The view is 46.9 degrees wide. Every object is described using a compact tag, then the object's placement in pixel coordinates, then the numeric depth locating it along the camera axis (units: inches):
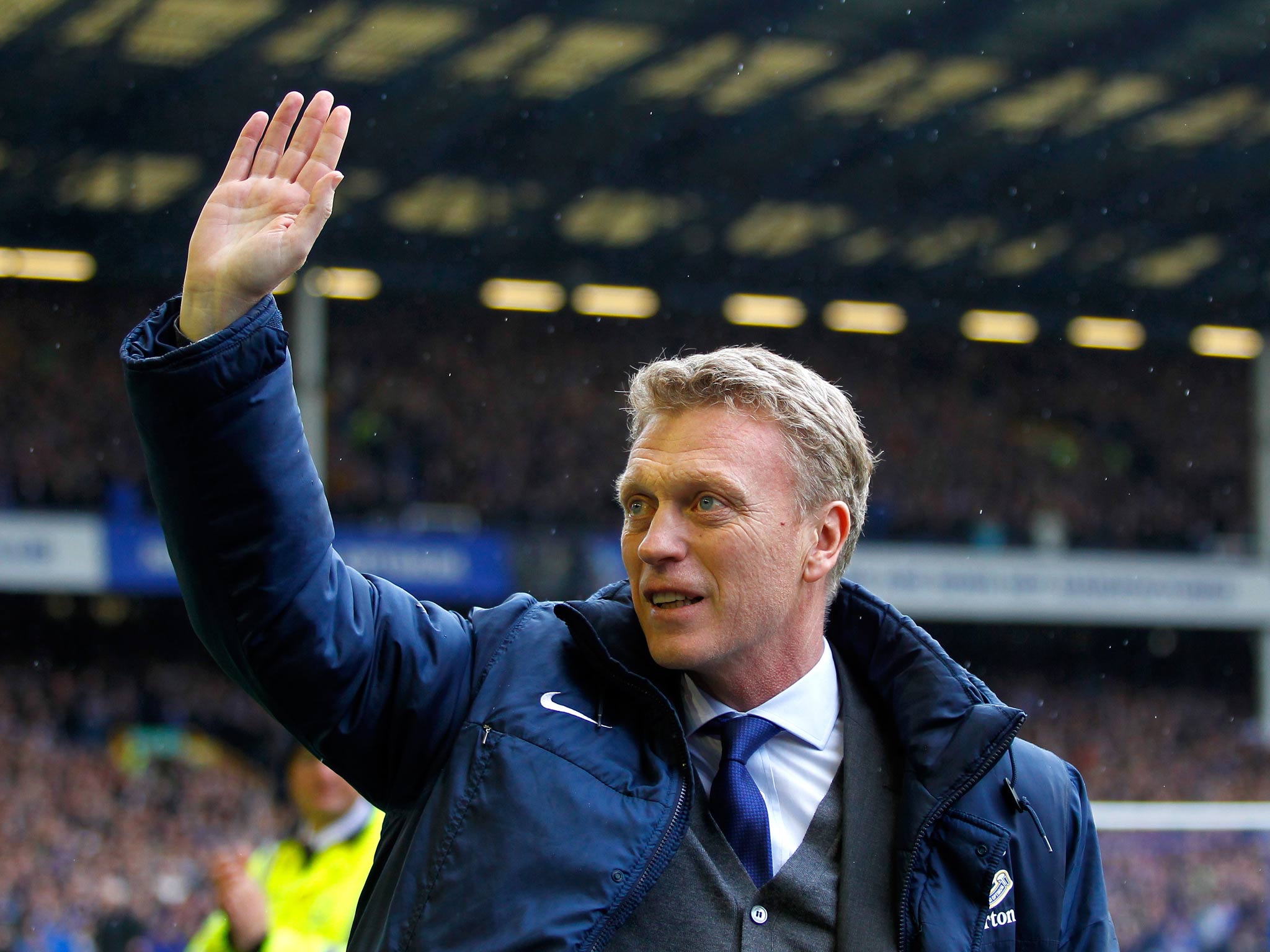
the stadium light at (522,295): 750.5
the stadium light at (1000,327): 828.6
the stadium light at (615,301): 757.3
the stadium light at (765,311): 800.3
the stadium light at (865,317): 821.2
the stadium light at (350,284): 703.1
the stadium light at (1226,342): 845.6
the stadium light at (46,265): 676.1
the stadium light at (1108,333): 845.8
